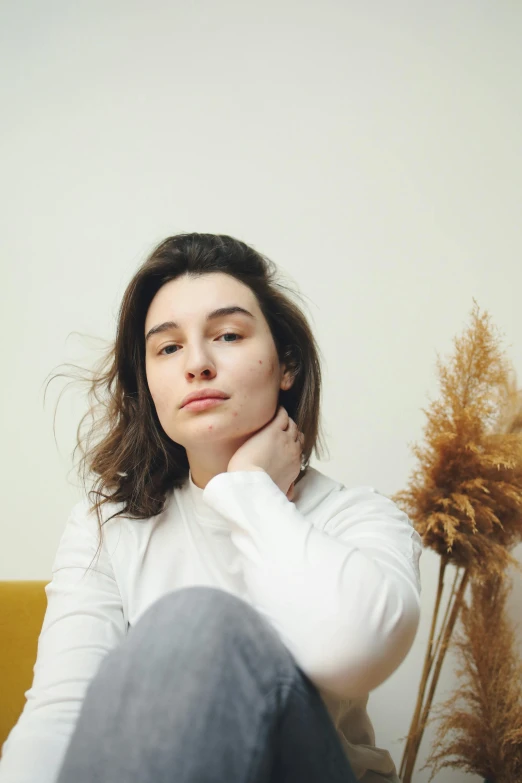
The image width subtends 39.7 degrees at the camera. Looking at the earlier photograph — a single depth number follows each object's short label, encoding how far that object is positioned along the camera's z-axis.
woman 0.67
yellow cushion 1.40
